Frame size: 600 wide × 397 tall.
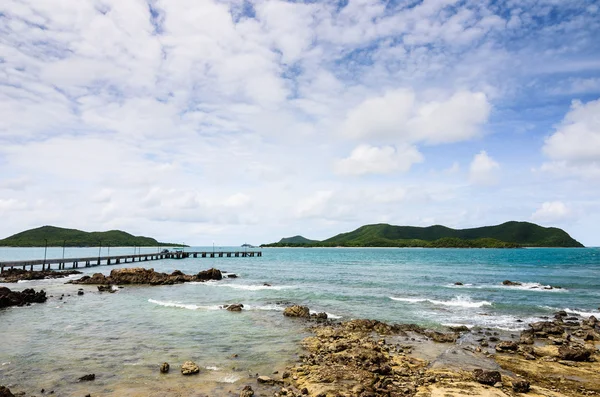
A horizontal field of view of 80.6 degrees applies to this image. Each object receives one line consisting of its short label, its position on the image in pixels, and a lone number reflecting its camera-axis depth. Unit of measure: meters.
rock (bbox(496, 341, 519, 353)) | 19.55
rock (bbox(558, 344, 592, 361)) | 17.72
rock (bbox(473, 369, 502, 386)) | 14.34
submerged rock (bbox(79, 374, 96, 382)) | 15.41
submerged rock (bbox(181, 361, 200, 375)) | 16.11
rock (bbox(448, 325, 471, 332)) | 24.39
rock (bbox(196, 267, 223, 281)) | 57.96
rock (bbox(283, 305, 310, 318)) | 29.23
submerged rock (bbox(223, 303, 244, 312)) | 31.58
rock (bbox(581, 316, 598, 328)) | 26.36
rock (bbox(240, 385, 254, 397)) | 13.44
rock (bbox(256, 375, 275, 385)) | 14.92
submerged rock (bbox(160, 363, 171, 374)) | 16.36
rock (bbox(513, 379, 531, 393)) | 13.75
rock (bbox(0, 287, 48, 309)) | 32.66
